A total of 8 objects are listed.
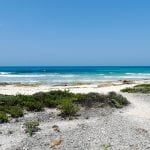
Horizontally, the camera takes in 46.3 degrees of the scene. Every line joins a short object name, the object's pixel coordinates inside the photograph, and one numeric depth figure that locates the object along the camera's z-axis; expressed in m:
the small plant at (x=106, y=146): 4.47
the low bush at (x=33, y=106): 6.31
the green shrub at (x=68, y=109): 6.00
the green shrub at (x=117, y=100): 7.06
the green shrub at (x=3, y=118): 5.58
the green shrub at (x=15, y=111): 5.86
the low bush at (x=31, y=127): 5.07
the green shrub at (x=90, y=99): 6.87
